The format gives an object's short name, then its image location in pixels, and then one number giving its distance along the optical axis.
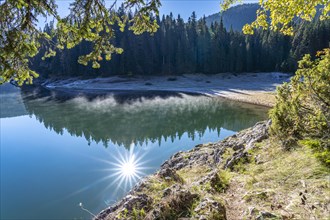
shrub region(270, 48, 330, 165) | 5.87
